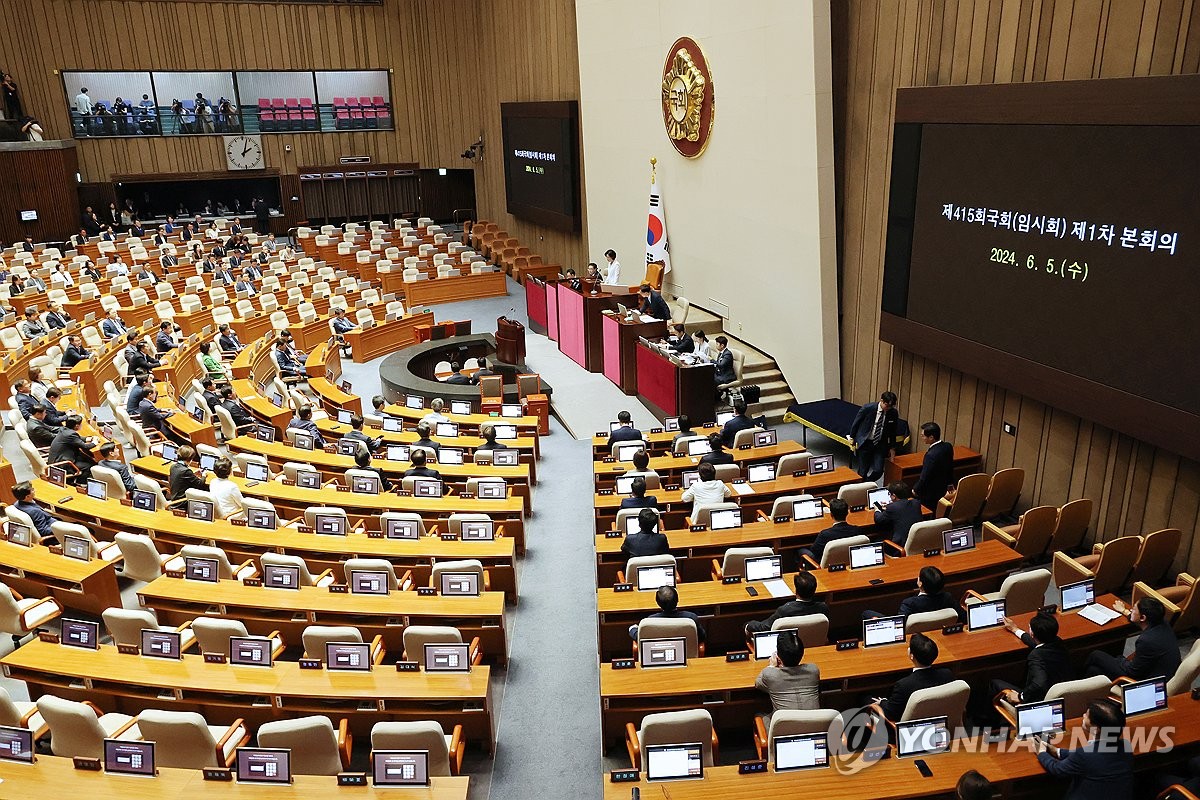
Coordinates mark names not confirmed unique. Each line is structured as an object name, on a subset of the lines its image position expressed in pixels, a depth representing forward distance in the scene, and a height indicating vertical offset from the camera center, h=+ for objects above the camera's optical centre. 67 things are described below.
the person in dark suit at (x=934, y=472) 7.99 -3.22
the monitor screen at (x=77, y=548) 6.93 -3.18
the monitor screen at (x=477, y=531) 7.31 -3.28
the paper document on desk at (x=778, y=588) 6.10 -3.21
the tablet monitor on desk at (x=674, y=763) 4.27 -3.03
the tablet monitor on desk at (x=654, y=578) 6.27 -3.17
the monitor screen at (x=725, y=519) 7.29 -3.24
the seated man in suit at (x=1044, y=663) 4.81 -2.98
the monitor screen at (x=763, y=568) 6.28 -3.13
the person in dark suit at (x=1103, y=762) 3.85 -2.79
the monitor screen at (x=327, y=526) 7.50 -3.30
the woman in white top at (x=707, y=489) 7.66 -3.14
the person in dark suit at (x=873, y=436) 9.03 -3.29
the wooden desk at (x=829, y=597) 6.04 -3.30
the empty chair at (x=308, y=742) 4.53 -3.11
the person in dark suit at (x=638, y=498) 7.52 -3.16
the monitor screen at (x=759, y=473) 8.29 -3.26
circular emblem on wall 13.02 +0.29
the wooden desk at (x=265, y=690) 5.18 -3.24
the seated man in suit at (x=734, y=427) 9.59 -3.30
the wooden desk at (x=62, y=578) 6.77 -3.39
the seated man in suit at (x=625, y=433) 9.47 -3.29
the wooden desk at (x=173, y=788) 4.27 -3.14
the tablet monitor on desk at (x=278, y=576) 6.50 -3.21
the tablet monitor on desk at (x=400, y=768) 4.28 -3.04
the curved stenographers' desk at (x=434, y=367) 13.12 -3.88
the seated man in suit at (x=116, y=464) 8.88 -3.26
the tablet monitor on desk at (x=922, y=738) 4.39 -3.03
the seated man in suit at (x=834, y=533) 6.68 -3.10
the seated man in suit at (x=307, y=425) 10.22 -3.42
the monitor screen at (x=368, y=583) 6.41 -3.23
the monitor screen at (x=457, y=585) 6.37 -3.24
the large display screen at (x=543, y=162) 18.41 -0.89
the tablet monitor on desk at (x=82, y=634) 5.71 -3.16
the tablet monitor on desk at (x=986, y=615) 5.48 -3.06
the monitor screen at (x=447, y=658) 5.34 -3.15
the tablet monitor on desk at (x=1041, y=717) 4.41 -2.96
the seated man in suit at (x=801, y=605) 5.46 -3.01
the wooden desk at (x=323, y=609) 6.09 -3.28
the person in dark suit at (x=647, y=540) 6.54 -3.07
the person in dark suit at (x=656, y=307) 13.19 -2.76
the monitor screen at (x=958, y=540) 6.62 -3.15
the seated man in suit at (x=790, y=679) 4.76 -2.99
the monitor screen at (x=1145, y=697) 4.50 -2.95
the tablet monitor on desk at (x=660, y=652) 5.23 -3.08
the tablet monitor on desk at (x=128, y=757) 4.40 -3.05
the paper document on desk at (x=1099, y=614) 5.52 -3.12
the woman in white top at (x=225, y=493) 7.97 -3.20
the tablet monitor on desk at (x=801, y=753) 4.29 -3.02
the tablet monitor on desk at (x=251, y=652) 5.45 -3.14
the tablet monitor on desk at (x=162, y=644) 5.57 -3.16
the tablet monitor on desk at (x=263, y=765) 4.34 -3.05
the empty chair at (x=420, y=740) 4.56 -3.11
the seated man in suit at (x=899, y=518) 7.00 -3.14
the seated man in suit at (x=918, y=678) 4.65 -2.95
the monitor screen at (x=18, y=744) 4.54 -3.05
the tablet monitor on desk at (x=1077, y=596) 5.75 -3.09
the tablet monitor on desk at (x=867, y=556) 6.43 -3.15
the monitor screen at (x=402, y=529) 7.35 -3.28
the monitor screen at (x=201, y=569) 6.61 -3.21
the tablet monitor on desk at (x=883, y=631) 5.40 -3.09
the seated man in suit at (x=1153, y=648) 4.92 -2.94
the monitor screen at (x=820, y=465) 8.55 -3.31
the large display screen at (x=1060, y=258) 6.42 -1.24
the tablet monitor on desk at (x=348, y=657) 5.37 -3.15
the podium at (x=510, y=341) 14.56 -3.53
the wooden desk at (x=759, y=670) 5.07 -3.16
